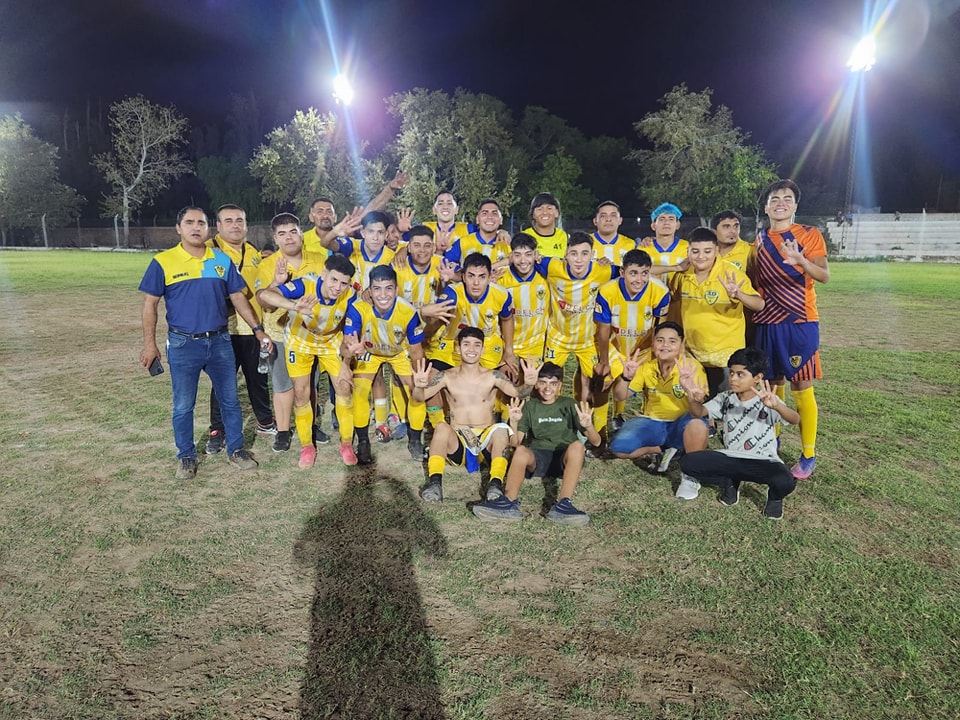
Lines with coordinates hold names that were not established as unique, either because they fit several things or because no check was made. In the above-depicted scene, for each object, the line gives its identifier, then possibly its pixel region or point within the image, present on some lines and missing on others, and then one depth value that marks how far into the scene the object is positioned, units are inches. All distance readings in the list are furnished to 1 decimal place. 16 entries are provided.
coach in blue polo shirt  189.6
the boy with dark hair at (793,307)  192.9
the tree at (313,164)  1726.1
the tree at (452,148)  1589.6
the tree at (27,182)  1987.0
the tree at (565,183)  1782.7
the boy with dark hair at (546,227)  242.7
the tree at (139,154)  2026.3
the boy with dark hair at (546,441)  168.4
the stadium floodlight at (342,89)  1534.2
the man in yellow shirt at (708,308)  202.7
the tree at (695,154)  1590.8
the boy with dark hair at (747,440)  165.3
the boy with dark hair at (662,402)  195.2
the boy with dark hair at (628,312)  212.8
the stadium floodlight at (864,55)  1255.5
